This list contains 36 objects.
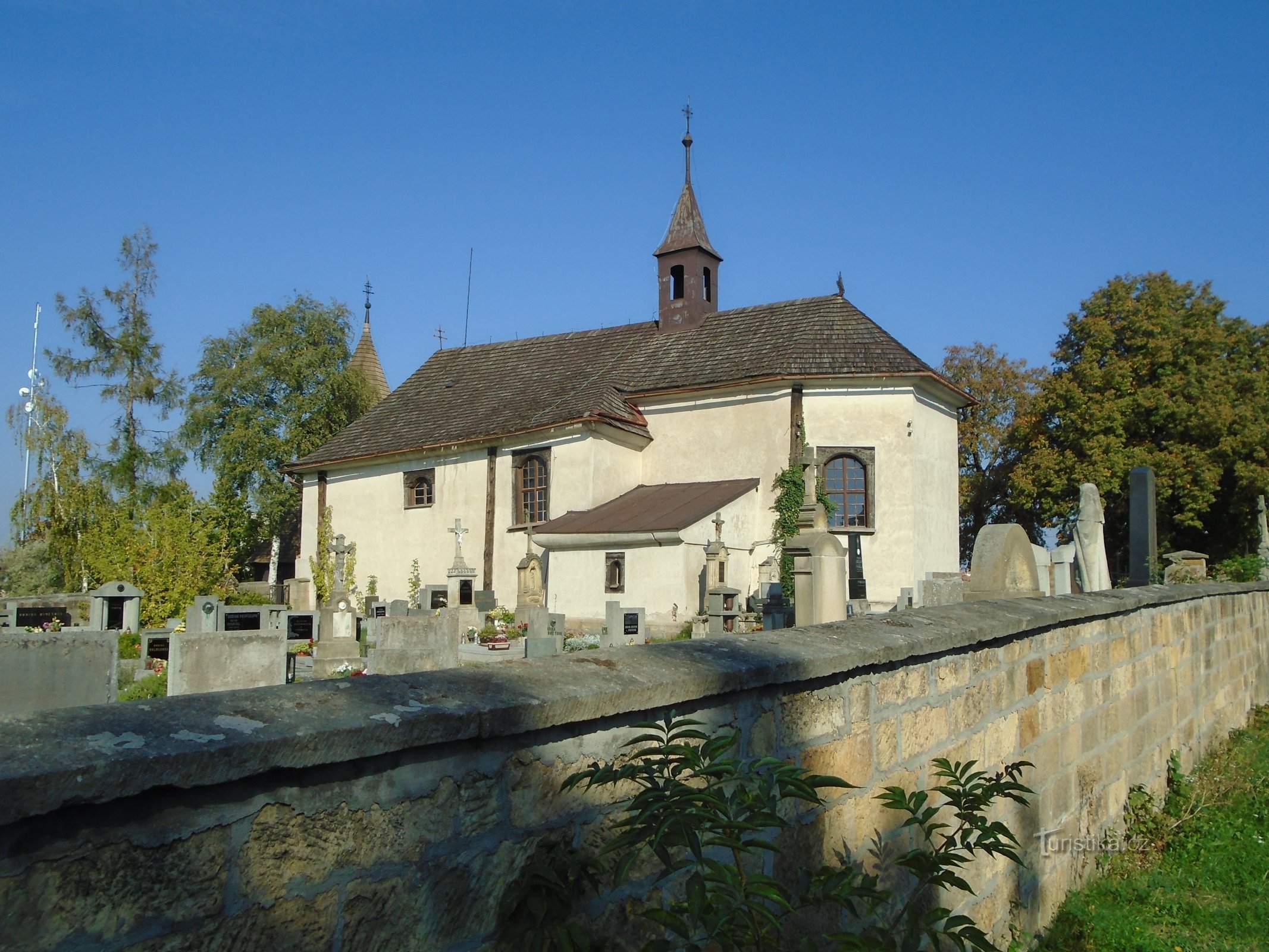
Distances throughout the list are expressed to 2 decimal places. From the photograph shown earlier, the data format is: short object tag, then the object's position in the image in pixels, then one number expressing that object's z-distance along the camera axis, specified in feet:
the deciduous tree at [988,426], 125.70
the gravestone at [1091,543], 40.04
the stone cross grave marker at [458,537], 91.20
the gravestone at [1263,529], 81.45
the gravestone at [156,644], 51.24
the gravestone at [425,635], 32.63
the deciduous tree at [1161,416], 103.40
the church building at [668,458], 79.66
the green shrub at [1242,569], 48.49
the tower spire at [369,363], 140.36
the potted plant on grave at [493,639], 67.46
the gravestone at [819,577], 36.47
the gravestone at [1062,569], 40.83
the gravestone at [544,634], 41.04
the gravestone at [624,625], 57.62
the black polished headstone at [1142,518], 41.04
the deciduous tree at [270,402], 124.88
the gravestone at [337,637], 46.42
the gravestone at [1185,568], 51.83
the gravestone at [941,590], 54.85
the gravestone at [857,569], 79.00
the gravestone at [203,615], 46.65
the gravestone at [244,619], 61.62
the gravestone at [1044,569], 36.45
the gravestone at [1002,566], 23.95
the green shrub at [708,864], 7.32
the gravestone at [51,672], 21.01
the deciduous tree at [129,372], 116.16
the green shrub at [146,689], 40.37
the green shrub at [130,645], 54.70
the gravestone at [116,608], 59.62
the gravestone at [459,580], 89.35
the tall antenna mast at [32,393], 111.96
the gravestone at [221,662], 29.71
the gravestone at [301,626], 66.95
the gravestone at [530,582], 84.28
